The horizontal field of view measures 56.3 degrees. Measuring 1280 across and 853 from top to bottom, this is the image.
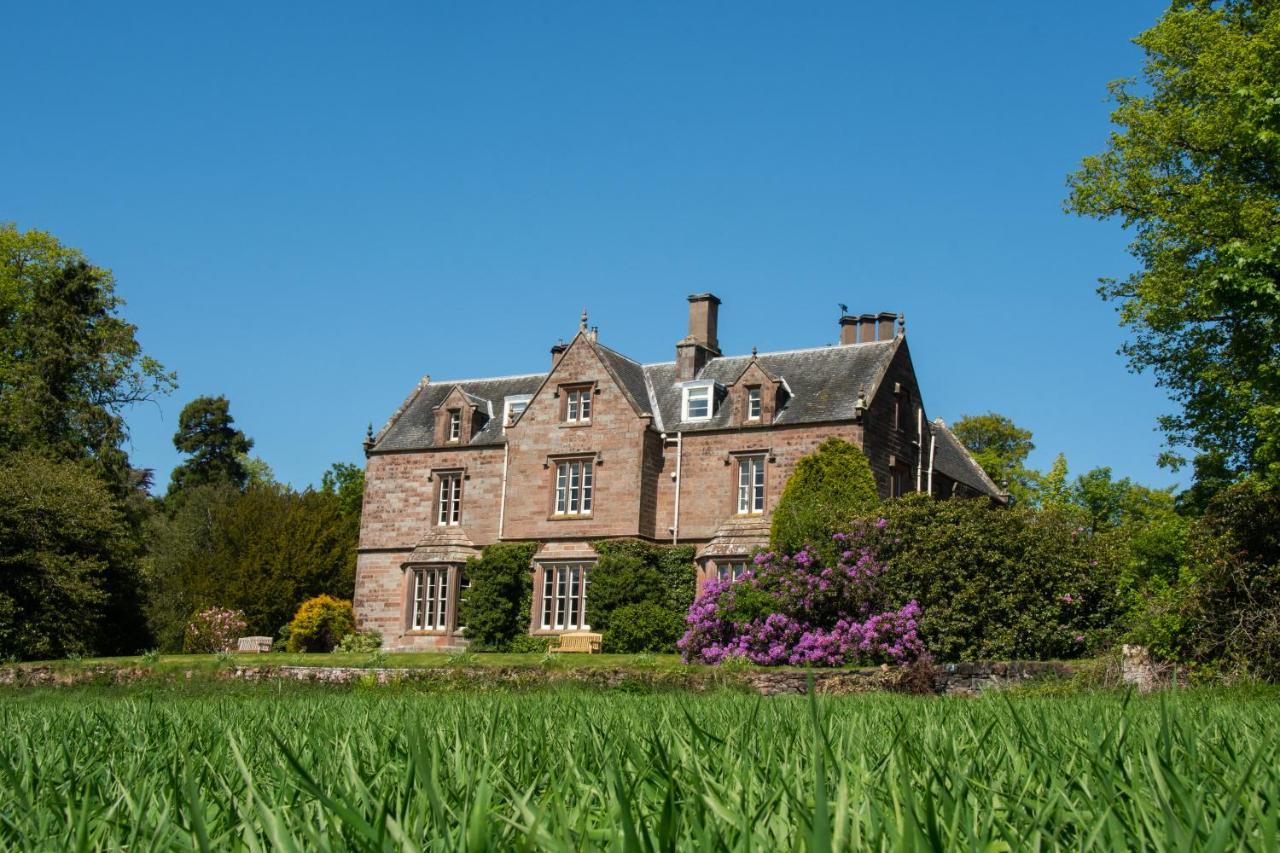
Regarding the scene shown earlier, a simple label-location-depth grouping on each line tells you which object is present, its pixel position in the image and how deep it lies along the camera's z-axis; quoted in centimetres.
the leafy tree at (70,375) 3994
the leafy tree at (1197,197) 2456
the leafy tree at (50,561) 3142
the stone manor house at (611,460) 3622
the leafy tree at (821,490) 3066
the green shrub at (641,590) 3478
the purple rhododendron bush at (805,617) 2573
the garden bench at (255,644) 3678
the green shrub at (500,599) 3772
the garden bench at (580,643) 3478
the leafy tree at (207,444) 7000
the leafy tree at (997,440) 5903
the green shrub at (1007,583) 2433
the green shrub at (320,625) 3984
